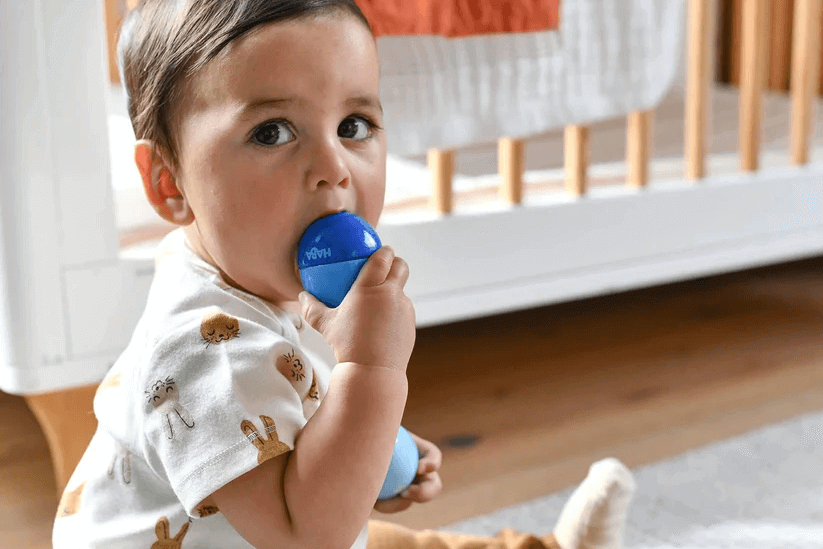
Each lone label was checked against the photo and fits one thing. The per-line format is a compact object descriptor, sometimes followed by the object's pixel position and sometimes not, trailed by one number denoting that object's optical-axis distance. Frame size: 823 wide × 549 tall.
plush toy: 1.11
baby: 0.89
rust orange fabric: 1.27
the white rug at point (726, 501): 1.23
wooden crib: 1.17
